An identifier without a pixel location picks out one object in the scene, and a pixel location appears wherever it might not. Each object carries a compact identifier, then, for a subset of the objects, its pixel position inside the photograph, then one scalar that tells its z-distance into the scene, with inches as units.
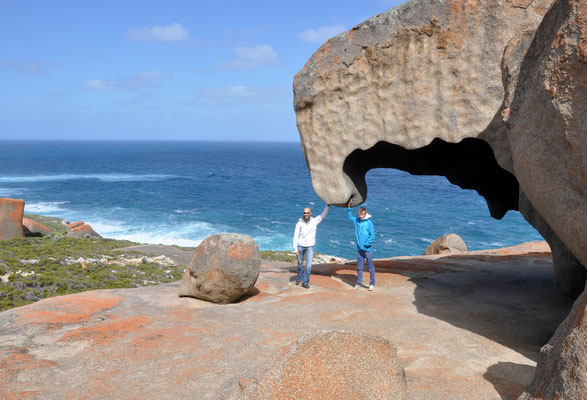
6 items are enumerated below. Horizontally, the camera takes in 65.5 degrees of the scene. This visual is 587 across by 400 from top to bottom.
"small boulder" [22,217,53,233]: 998.7
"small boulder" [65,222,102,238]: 1113.4
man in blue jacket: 439.8
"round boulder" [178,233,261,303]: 409.4
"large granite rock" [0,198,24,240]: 882.8
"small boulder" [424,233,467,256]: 873.0
